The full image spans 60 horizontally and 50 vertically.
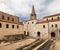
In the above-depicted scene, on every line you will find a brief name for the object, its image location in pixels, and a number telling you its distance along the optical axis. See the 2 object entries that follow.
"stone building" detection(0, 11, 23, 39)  13.15
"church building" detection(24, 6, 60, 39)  15.90
